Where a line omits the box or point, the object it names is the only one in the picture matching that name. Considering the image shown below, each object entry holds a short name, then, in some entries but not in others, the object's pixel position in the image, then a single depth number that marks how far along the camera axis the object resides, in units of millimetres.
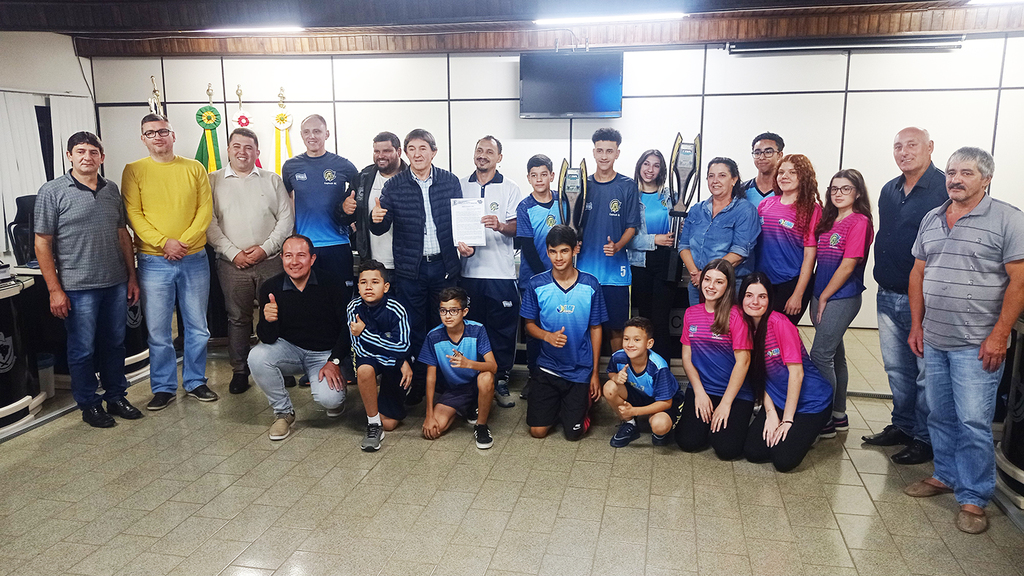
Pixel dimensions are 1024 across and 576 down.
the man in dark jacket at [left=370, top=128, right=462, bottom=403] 4383
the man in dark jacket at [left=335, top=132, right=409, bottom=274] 4586
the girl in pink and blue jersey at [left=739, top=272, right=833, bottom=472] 3488
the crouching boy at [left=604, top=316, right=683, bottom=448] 3775
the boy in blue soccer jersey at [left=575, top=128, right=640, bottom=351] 4324
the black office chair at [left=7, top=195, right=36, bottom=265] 4738
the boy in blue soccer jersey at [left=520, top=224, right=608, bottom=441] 3990
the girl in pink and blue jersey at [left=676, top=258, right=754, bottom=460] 3600
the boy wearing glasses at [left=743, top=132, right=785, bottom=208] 4180
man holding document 4500
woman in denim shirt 3924
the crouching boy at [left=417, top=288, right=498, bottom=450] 3900
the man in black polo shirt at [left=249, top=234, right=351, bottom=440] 4039
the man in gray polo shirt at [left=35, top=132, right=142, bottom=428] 3928
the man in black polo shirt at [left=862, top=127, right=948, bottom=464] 3416
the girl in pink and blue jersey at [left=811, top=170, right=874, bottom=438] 3594
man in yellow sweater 4285
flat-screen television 6895
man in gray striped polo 2803
